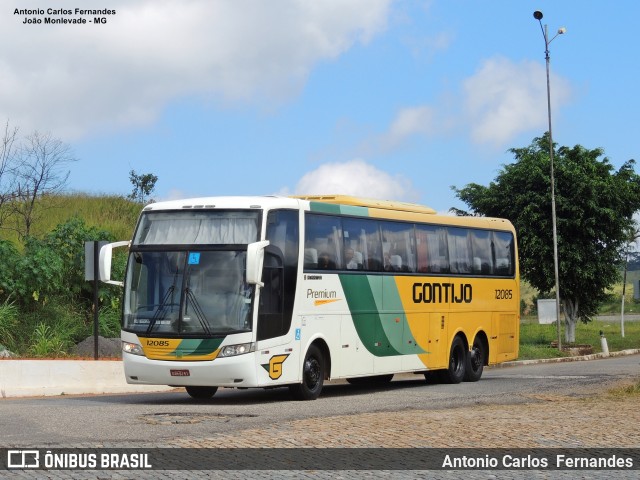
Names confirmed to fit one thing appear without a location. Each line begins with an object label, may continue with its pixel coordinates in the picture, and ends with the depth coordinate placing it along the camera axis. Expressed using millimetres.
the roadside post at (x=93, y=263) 24516
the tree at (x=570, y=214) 47844
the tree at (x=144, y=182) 57906
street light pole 40812
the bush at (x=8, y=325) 27044
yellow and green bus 18406
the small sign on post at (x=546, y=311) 68562
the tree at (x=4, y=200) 36938
